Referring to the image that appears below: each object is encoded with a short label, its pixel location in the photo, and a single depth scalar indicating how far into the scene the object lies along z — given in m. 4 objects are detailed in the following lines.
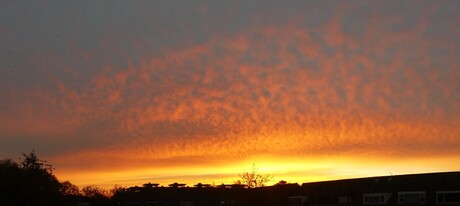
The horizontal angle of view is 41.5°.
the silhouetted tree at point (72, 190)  165.35
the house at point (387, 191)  72.06
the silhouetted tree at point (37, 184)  74.19
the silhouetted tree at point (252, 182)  113.31
